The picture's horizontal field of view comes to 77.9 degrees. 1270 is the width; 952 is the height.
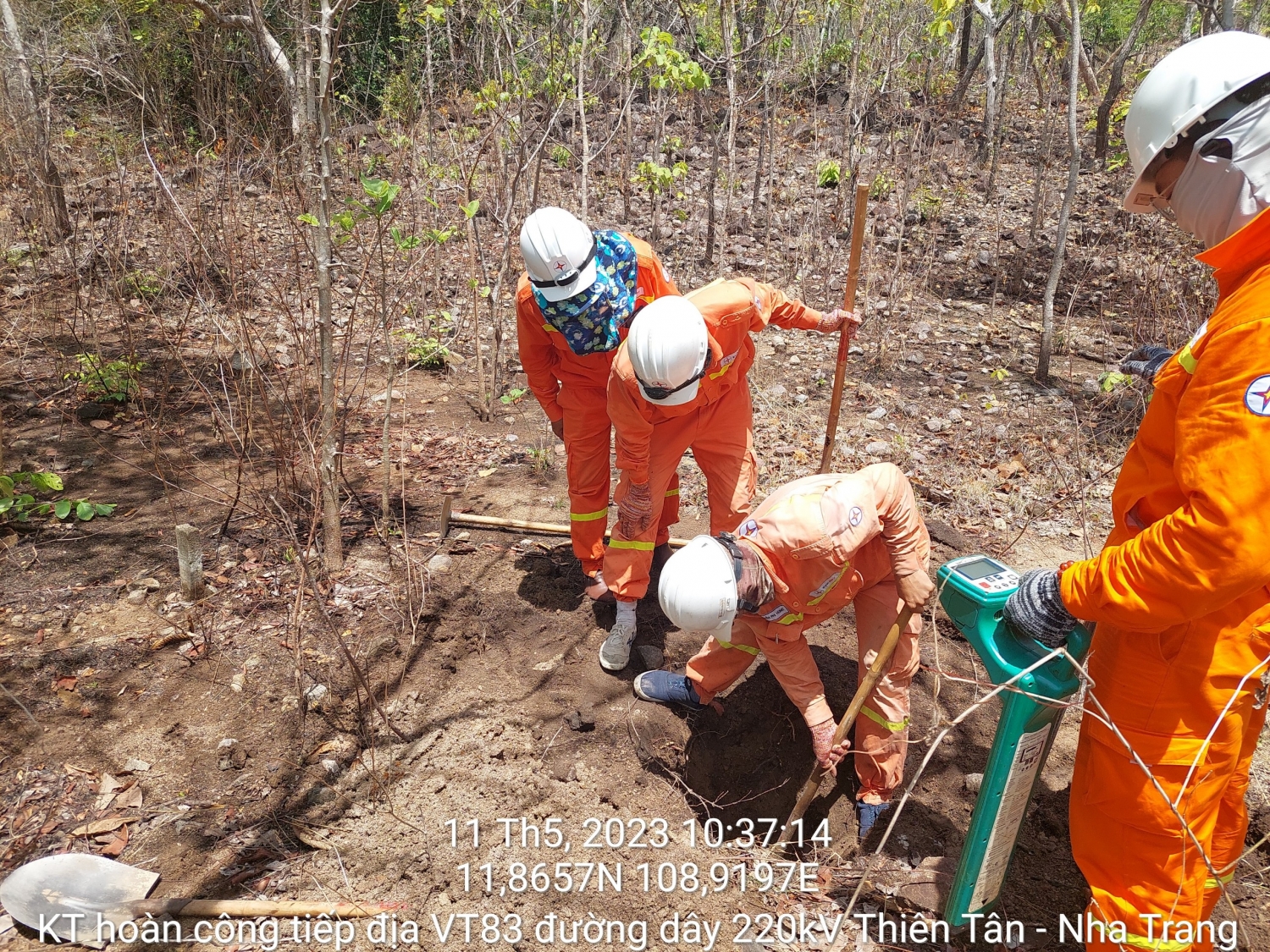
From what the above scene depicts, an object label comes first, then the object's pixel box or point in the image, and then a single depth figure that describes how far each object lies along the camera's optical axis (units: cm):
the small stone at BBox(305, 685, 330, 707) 287
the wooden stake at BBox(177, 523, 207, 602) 317
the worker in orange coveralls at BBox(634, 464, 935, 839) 224
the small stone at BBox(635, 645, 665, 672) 325
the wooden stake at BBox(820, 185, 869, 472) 284
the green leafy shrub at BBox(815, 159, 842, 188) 445
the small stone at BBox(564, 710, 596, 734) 291
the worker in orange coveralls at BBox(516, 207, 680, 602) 294
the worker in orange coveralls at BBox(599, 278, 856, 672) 266
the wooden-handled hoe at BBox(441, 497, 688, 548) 398
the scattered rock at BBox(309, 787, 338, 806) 253
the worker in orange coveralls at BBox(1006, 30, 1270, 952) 136
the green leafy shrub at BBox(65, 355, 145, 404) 491
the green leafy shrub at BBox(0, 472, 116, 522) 366
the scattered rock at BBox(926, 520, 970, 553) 376
